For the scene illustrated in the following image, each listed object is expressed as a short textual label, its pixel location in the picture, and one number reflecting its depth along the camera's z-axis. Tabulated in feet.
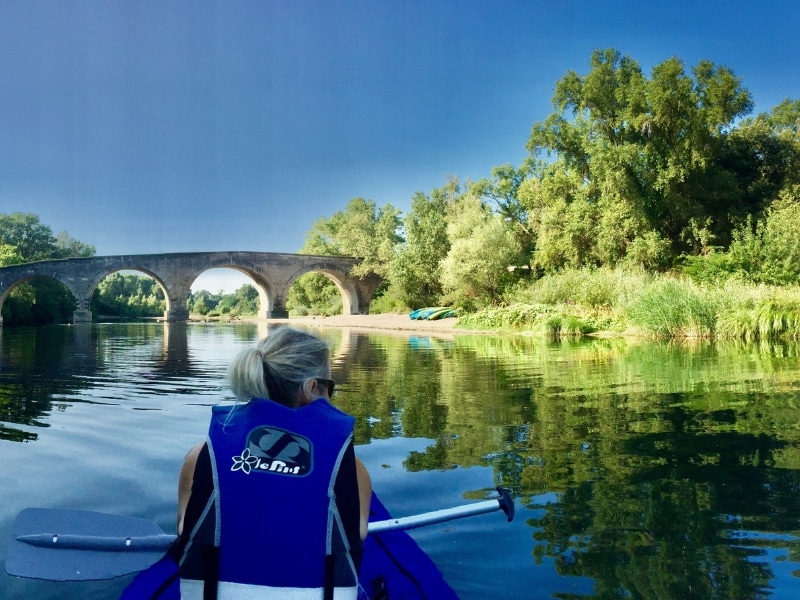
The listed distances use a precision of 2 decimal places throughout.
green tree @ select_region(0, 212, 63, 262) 179.73
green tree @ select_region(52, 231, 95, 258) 215.14
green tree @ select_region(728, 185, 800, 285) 63.46
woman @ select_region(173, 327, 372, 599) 5.66
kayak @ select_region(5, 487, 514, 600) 6.91
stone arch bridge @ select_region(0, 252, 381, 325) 132.98
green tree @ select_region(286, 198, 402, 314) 149.89
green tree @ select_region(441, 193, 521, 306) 98.22
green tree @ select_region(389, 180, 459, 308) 118.83
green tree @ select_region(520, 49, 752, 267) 84.89
